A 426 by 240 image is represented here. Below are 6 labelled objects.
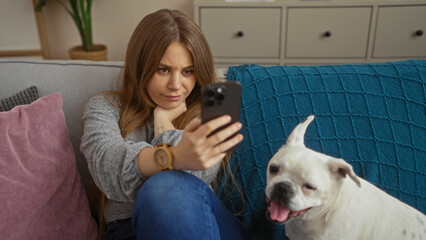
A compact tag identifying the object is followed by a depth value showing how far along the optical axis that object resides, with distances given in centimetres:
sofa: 97
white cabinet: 235
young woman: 76
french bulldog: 80
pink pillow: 89
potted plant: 262
